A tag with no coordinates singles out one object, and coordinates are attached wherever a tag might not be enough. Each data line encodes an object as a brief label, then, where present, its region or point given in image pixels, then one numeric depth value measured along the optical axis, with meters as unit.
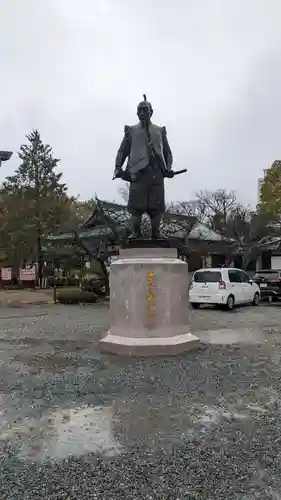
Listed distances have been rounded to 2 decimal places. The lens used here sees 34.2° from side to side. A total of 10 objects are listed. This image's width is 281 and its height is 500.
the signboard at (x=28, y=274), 32.23
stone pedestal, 7.13
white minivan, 16.50
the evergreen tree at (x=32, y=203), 30.72
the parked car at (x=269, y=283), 19.64
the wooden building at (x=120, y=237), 22.11
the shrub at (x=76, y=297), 18.98
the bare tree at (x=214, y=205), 44.61
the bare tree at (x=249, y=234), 30.02
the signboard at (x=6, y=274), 33.91
